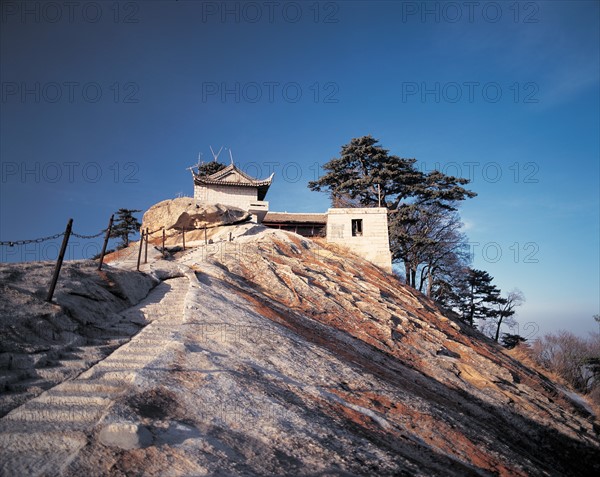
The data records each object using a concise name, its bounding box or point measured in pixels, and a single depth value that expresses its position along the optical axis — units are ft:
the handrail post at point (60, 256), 18.65
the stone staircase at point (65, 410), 8.75
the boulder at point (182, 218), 70.95
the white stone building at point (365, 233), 68.95
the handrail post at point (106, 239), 27.84
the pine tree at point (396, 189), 82.94
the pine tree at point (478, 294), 97.25
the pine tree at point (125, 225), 111.55
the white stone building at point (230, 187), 93.50
